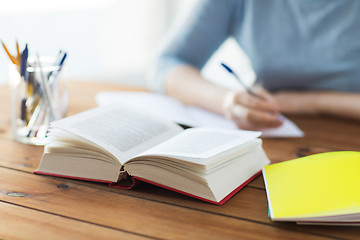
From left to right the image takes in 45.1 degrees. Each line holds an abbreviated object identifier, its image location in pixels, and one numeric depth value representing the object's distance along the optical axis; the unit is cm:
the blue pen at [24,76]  87
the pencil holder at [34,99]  93
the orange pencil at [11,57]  86
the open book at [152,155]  70
